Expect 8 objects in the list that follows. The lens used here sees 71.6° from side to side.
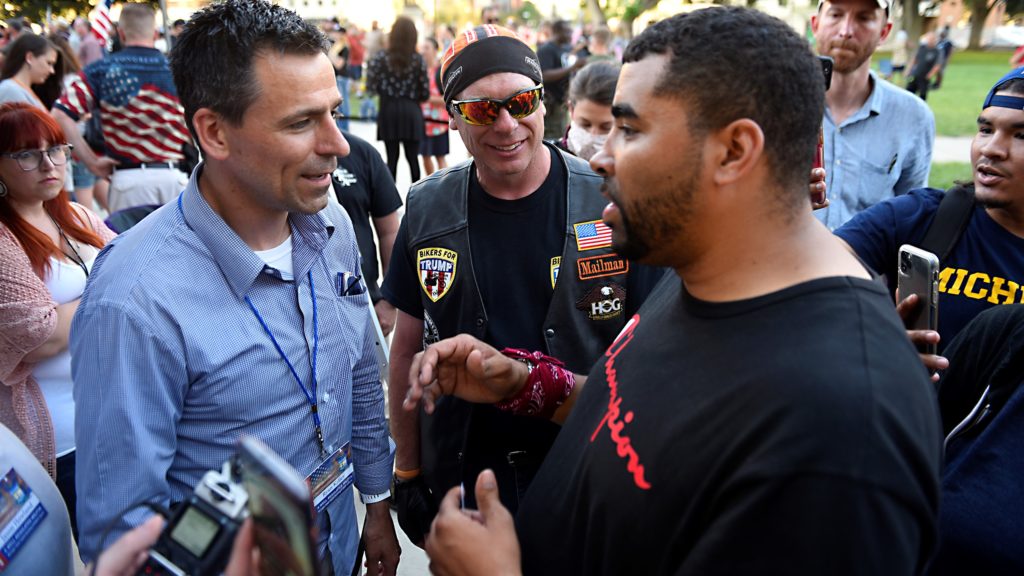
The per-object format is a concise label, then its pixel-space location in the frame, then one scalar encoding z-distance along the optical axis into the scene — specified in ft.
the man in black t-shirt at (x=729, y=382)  3.23
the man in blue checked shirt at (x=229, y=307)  5.20
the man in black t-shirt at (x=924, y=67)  56.06
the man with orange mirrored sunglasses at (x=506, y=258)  7.43
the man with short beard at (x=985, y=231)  7.30
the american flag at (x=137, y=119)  17.10
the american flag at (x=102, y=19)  20.93
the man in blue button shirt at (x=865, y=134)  10.98
